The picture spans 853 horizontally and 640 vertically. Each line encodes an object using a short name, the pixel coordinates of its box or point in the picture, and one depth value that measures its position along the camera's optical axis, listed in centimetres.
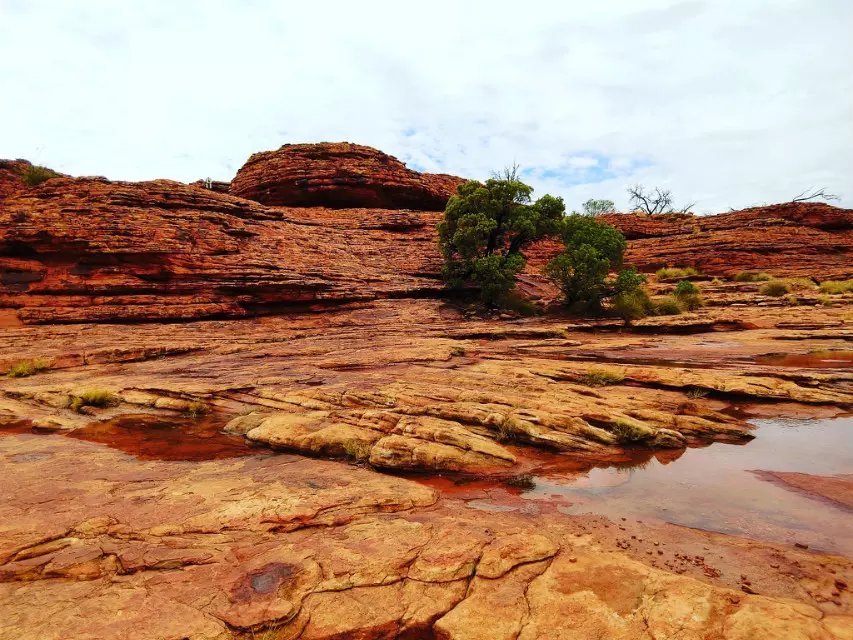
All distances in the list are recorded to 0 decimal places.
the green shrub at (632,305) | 2662
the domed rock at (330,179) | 3875
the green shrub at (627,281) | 2742
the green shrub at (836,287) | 2908
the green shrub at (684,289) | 3050
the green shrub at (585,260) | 2804
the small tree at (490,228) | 2914
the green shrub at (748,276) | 3607
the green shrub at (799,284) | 3238
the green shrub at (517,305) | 2941
